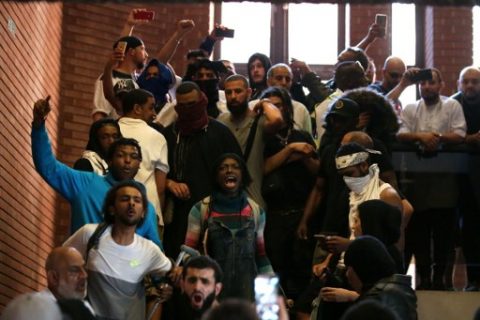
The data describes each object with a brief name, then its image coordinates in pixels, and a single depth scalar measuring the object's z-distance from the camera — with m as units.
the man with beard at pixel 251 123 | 9.07
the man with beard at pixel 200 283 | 6.36
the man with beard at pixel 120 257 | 6.96
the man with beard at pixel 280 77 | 10.48
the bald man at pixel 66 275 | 6.04
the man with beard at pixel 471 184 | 9.63
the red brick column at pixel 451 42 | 16.47
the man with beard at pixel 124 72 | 9.96
